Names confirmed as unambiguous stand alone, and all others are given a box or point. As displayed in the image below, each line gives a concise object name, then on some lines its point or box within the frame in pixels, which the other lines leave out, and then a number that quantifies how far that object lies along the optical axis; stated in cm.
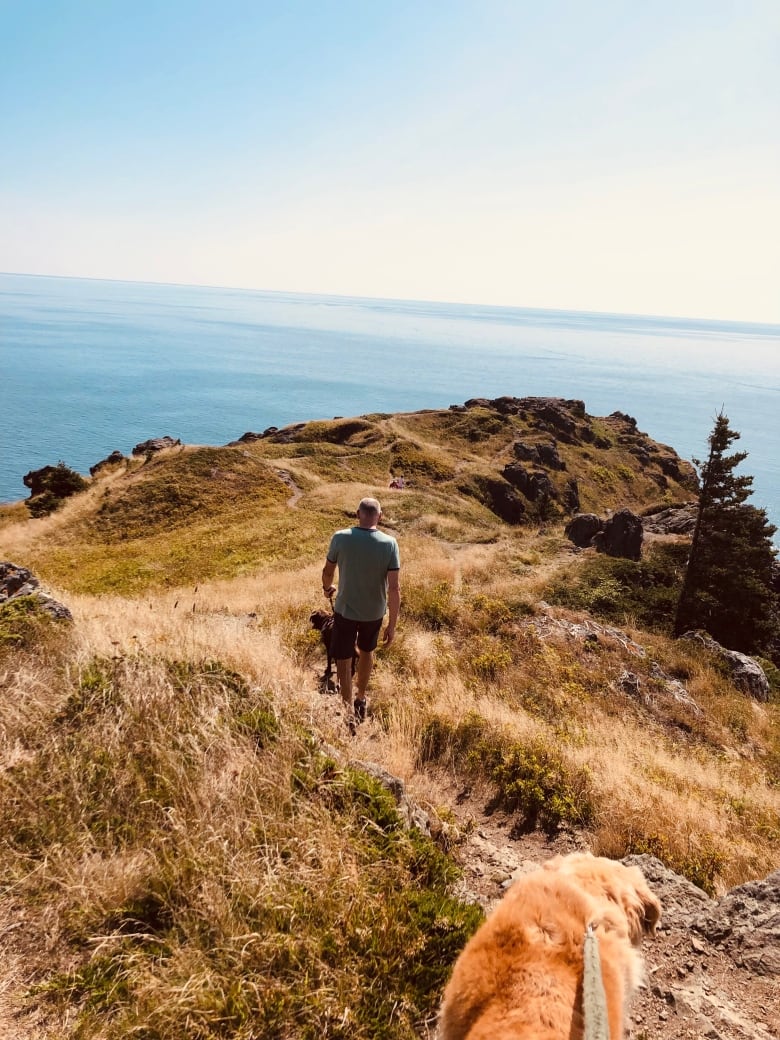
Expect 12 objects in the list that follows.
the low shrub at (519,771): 555
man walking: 659
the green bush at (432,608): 1253
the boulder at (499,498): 5994
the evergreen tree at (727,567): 2441
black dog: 798
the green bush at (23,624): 627
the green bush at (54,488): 4881
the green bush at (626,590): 1947
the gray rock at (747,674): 1434
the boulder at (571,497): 7050
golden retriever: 209
